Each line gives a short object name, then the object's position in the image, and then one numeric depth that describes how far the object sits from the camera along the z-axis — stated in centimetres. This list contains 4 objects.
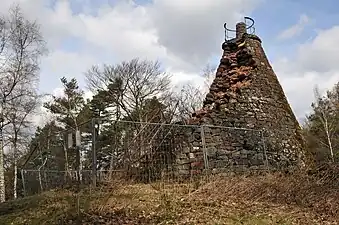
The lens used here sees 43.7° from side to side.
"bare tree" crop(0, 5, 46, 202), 2089
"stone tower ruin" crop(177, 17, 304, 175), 1330
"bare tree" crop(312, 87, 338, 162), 3350
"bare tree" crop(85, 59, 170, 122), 3017
